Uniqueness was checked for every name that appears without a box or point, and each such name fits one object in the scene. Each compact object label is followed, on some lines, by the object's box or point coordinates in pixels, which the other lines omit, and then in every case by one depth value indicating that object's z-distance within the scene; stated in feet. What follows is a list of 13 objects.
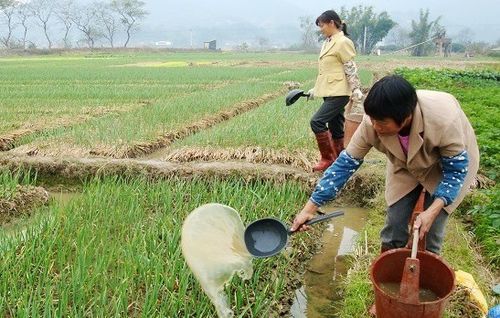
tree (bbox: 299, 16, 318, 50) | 218.03
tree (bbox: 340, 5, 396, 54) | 160.97
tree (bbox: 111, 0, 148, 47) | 240.12
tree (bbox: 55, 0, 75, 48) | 240.71
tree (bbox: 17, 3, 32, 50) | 247.95
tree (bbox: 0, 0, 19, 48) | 184.92
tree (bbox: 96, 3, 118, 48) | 264.97
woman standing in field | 14.98
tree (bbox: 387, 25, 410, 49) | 295.17
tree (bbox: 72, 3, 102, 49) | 218.42
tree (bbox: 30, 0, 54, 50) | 295.79
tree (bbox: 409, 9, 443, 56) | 155.84
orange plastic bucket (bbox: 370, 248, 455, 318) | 6.72
